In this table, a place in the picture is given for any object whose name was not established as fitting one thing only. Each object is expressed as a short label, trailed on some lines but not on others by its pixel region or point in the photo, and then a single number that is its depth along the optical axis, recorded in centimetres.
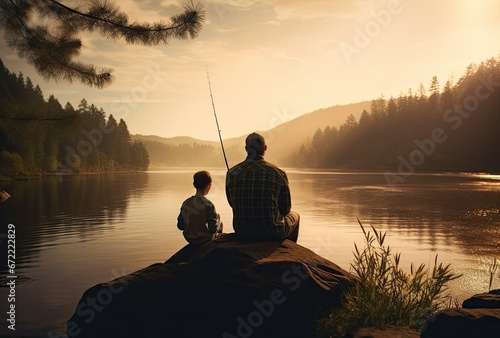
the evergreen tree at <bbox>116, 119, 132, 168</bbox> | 14400
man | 662
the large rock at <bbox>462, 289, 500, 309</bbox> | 531
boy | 736
